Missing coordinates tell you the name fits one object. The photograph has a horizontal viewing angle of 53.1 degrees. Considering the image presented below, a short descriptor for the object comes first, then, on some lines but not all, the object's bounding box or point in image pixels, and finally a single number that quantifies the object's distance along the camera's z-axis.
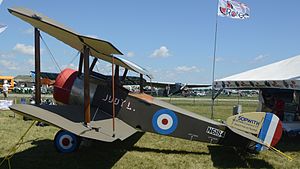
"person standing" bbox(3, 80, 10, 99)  19.79
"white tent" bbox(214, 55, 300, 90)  8.47
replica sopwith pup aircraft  5.48
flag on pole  15.37
